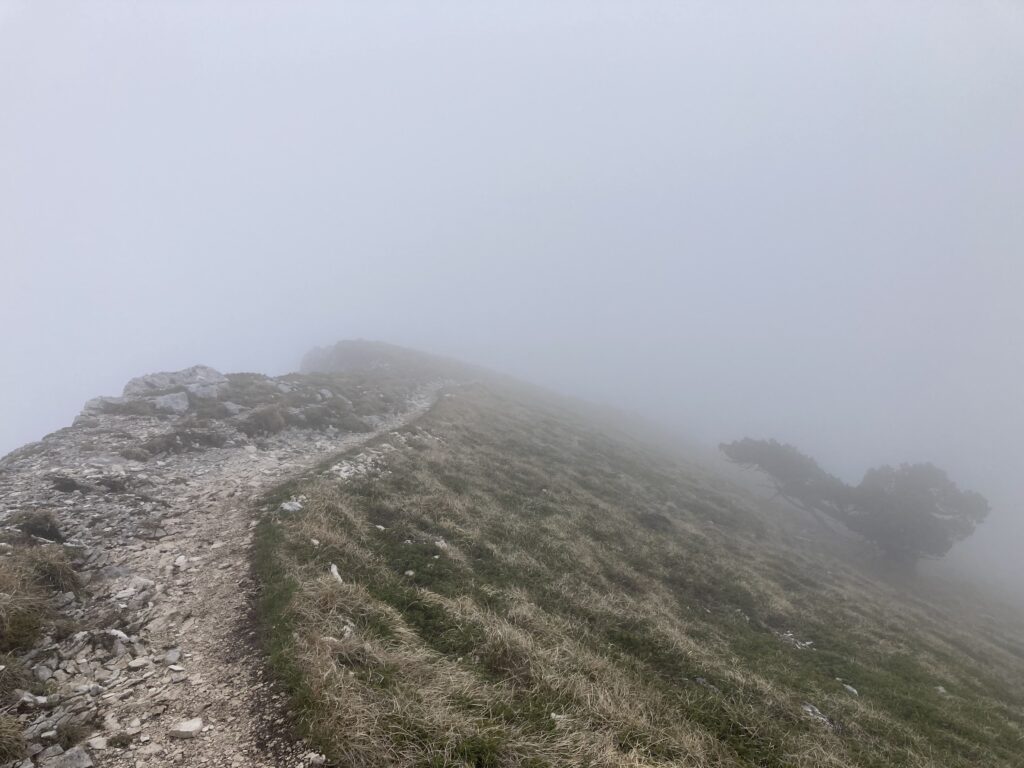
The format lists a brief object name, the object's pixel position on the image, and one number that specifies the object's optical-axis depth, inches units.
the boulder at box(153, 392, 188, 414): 921.5
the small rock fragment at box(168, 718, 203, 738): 232.2
